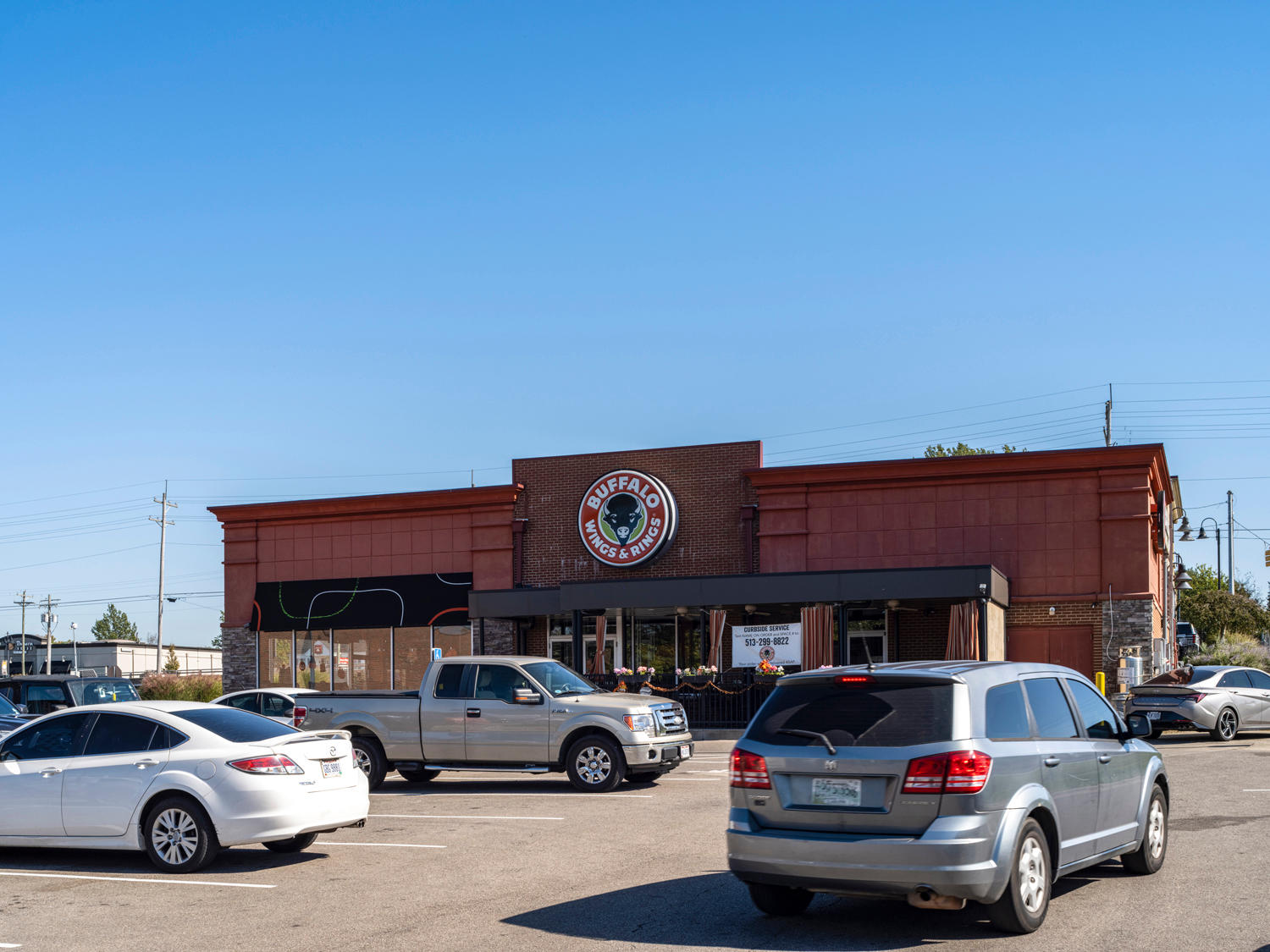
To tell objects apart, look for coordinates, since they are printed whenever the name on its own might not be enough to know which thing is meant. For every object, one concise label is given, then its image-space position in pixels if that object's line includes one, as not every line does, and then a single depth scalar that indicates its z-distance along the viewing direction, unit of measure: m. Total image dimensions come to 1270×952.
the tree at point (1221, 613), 67.83
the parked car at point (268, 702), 20.09
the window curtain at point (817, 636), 28.84
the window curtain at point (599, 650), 30.53
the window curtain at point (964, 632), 27.92
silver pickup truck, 16.89
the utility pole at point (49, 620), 67.98
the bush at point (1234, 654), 41.62
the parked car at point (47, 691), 21.45
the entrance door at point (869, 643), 31.47
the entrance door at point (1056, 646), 30.00
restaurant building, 29.48
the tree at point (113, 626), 151.38
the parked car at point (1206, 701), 23.19
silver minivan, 7.56
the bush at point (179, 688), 43.94
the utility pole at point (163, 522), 74.94
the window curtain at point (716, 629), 30.05
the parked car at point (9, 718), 17.84
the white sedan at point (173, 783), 10.86
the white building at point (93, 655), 83.94
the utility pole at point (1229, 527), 77.52
